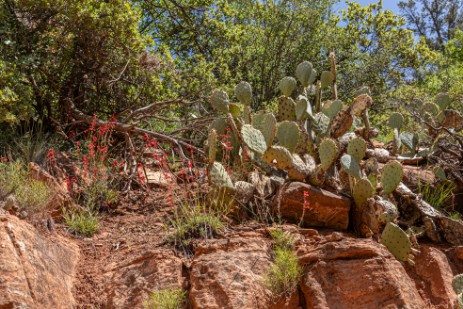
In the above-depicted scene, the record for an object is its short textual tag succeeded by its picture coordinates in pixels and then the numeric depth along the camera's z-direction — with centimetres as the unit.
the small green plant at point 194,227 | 405
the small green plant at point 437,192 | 481
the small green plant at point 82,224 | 444
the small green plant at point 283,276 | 354
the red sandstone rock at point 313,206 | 423
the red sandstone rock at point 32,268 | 336
